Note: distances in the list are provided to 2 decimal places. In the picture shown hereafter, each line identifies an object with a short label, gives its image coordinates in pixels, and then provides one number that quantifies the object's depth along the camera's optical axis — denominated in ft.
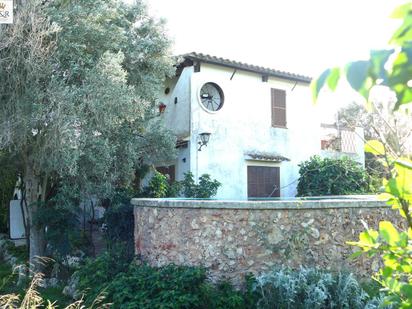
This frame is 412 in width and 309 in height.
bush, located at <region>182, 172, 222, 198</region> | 34.99
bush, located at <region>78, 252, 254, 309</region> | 19.27
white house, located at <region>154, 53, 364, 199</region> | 42.68
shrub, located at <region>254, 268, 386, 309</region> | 18.42
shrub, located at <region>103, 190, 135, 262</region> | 30.04
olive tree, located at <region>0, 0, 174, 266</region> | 25.35
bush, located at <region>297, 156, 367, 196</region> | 43.78
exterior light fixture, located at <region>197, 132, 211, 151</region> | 41.05
